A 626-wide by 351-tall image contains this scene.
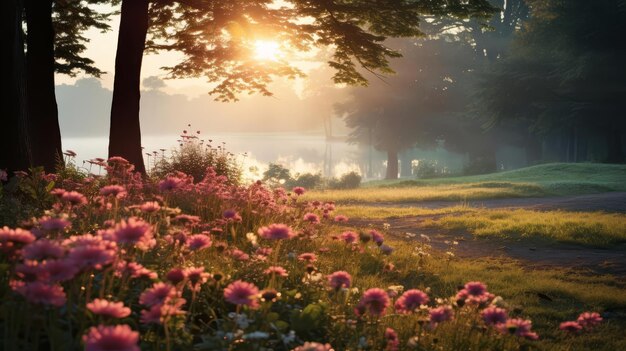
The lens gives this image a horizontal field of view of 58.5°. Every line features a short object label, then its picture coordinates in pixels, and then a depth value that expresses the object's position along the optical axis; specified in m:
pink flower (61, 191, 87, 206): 3.52
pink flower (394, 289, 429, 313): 3.17
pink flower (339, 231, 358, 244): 4.50
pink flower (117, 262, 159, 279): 2.88
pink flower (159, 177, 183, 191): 4.28
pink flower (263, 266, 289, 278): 3.52
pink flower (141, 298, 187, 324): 2.52
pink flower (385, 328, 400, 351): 3.05
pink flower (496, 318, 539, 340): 3.20
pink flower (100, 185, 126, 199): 3.75
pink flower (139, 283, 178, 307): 2.59
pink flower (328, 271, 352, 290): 3.27
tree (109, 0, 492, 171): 11.61
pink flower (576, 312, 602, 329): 3.54
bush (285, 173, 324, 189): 30.86
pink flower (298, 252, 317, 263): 3.77
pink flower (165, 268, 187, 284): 2.75
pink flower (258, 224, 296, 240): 3.31
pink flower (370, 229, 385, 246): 4.56
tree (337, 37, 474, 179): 42.59
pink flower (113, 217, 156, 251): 2.55
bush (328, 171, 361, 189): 31.14
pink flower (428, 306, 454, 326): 3.21
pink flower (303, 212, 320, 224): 5.02
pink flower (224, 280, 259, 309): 2.74
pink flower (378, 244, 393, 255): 4.73
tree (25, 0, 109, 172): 12.19
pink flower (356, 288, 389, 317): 3.09
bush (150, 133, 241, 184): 15.95
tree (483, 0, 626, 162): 31.77
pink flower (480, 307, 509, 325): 3.22
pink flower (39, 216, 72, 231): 2.81
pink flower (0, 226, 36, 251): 2.53
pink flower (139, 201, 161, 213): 3.64
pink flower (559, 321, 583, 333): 3.33
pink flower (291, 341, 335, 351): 2.48
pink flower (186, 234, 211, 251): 3.23
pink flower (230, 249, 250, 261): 3.91
